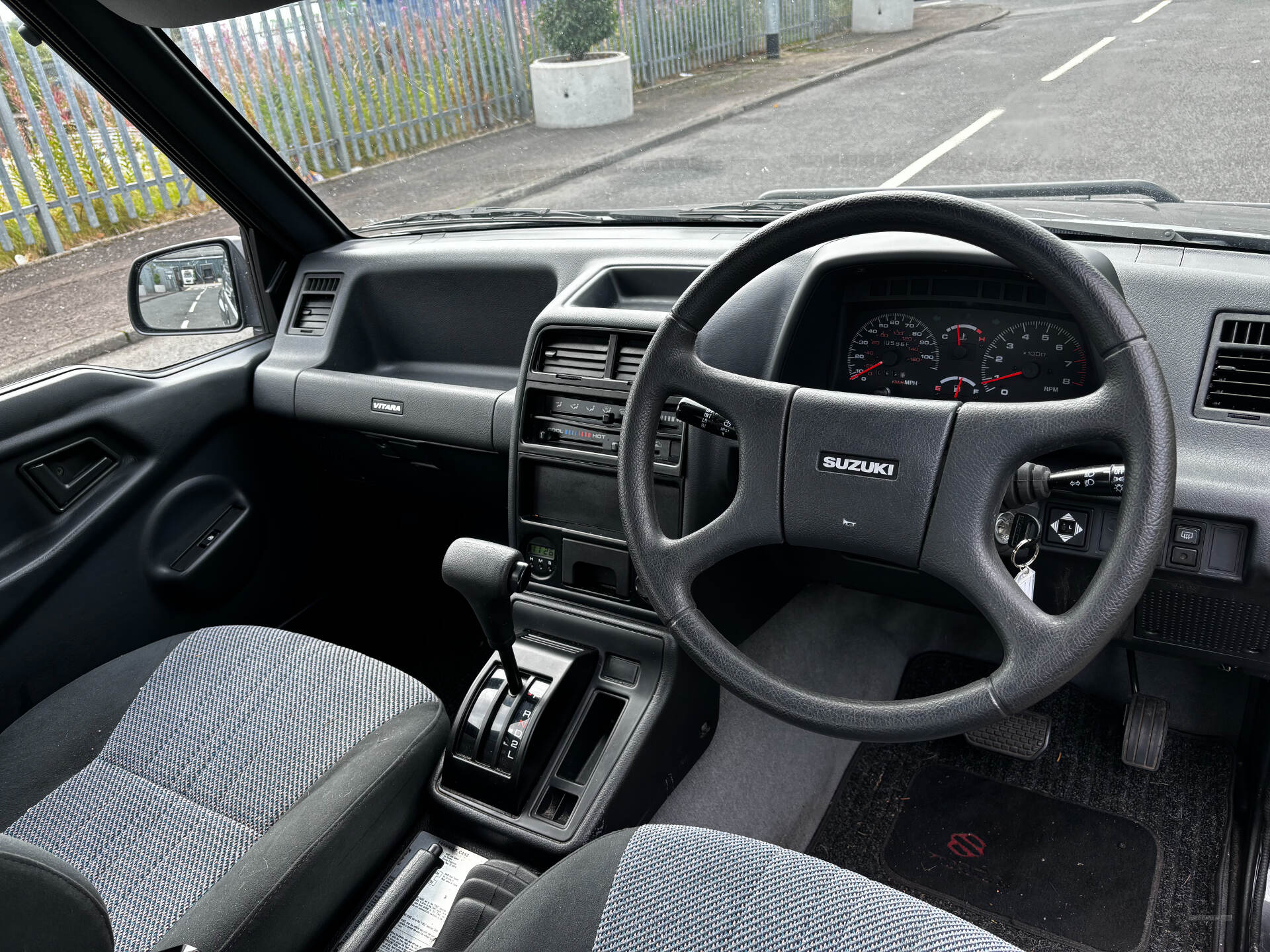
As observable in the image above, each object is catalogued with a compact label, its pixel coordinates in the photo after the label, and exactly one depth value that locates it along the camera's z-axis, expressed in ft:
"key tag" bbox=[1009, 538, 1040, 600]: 4.26
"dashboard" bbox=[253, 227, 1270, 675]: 4.98
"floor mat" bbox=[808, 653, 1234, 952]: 6.46
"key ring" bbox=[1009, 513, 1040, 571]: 4.25
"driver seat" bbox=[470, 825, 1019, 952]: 3.27
